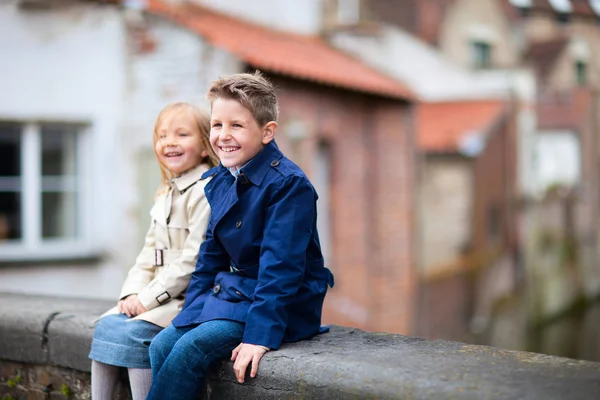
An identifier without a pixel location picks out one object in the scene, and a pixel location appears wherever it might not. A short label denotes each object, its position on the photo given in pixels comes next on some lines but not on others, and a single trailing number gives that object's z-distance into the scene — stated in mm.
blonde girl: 3201
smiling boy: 2865
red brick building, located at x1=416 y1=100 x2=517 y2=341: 19281
